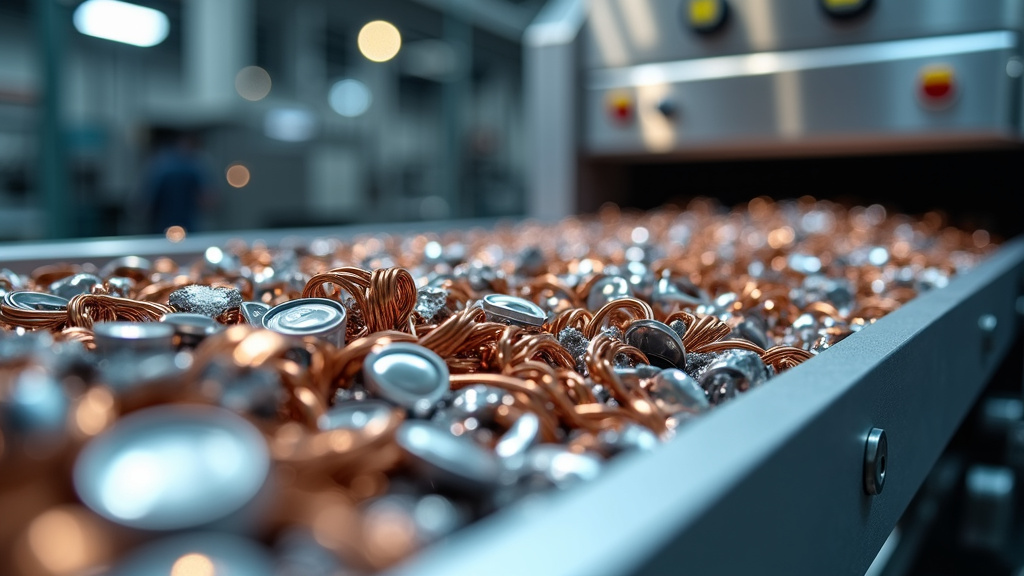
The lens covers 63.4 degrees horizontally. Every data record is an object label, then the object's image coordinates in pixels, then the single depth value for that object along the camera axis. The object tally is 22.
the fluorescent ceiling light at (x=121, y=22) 6.69
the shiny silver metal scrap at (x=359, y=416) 0.38
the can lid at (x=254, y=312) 0.63
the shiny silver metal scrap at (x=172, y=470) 0.26
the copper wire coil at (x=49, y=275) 0.94
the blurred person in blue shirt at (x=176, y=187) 4.78
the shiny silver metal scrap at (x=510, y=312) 0.68
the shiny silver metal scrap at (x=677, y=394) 0.49
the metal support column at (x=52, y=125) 3.68
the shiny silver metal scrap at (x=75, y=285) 0.78
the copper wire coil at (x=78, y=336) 0.55
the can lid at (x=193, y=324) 0.50
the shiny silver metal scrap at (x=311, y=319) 0.55
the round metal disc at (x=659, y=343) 0.64
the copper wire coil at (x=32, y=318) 0.66
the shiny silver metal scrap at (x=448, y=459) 0.34
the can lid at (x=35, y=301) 0.69
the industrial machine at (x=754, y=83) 2.09
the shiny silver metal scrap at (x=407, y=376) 0.45
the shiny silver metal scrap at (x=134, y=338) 0.46
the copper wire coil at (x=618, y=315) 0.71
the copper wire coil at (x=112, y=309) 0.65
